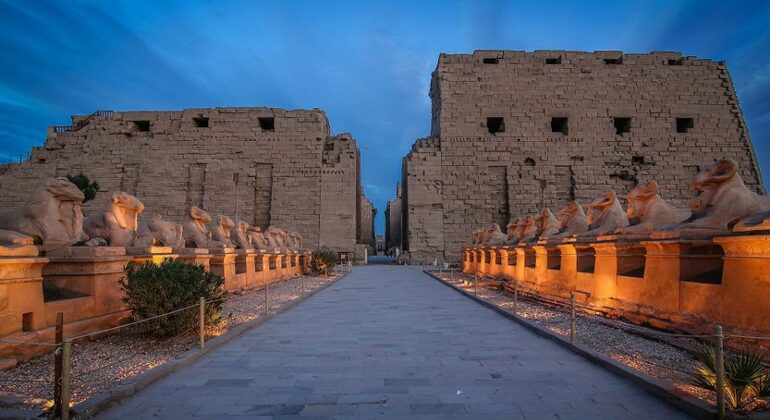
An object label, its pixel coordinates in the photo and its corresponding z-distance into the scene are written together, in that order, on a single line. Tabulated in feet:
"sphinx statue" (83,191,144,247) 20.58
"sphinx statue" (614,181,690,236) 20.74
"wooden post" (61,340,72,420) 8.96
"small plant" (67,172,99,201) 81.84
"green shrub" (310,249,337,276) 55.42
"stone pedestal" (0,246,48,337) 13.34
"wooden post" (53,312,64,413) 9.22
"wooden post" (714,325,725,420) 8.83
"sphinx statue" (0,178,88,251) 17.26
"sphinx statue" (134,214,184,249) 25.31
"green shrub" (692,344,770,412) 9.35
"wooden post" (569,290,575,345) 15.70
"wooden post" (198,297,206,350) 15.11
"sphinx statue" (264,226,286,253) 45.11
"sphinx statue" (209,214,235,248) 33.03
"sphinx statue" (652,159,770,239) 16.15
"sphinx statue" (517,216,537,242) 36.63
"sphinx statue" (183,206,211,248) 29.89
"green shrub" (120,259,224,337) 16.99
